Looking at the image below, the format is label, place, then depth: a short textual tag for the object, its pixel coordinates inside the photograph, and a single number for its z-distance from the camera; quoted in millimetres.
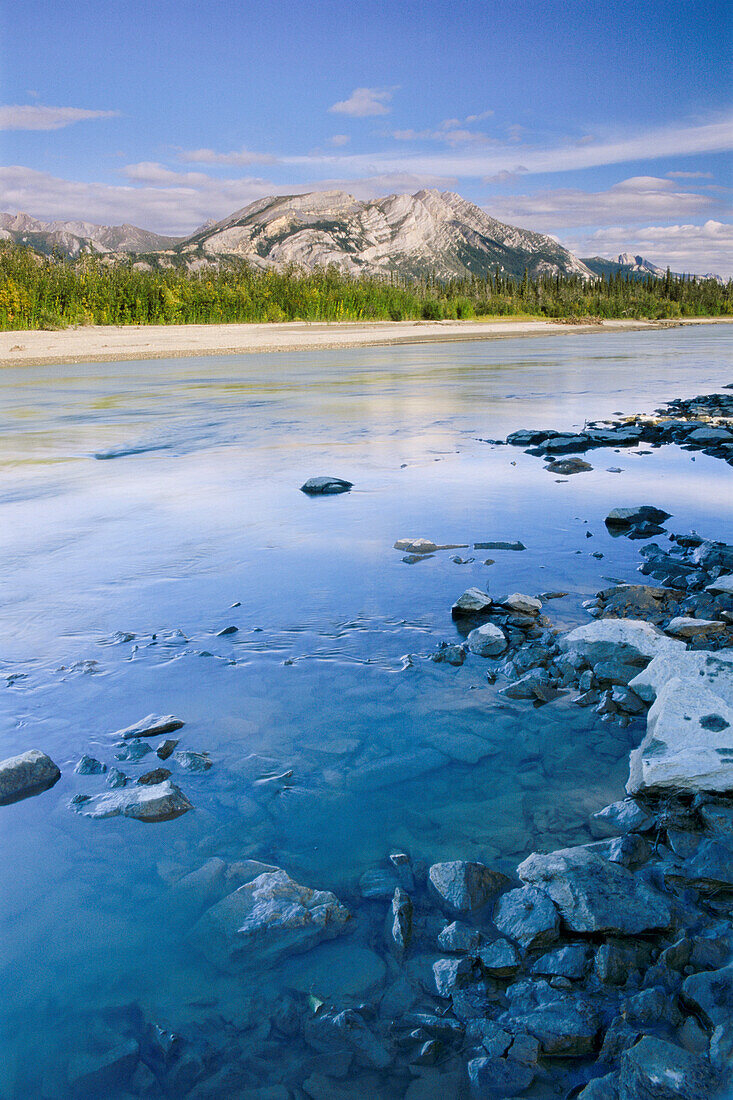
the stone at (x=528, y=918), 2855
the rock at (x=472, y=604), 5934
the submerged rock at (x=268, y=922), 2918
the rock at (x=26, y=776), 3836
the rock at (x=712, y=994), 2475
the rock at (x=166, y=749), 4145
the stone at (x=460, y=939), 2871
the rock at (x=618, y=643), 4895
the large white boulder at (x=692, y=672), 4031
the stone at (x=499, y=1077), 2387
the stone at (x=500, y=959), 2752
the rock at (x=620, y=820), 3508
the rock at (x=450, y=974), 2711
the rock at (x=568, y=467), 11922
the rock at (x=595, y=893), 2871
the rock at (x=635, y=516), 8672
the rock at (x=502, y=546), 7879
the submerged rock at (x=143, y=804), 3686
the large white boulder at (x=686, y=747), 3592
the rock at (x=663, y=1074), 2242
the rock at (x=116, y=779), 3910
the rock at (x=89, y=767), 3994
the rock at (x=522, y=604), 5883
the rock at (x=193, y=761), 4027
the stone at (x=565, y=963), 2703
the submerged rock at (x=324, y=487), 10594
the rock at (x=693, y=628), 5379
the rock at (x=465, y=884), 3061
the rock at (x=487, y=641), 5328
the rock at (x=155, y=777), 3920
